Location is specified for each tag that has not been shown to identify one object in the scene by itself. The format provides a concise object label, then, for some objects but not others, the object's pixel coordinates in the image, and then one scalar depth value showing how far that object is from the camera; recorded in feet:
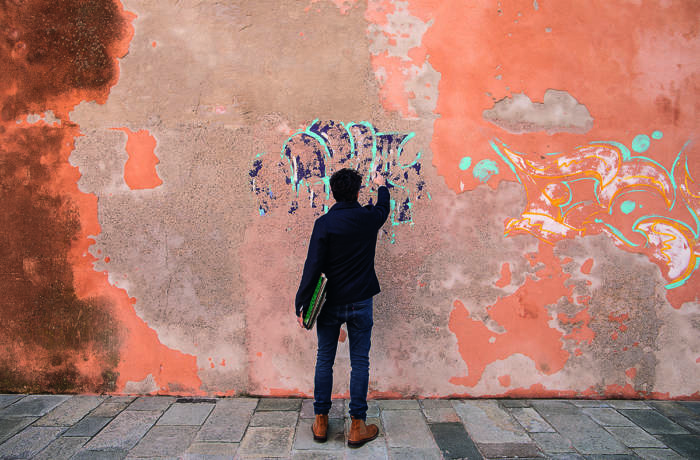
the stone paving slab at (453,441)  8.57
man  8.77
